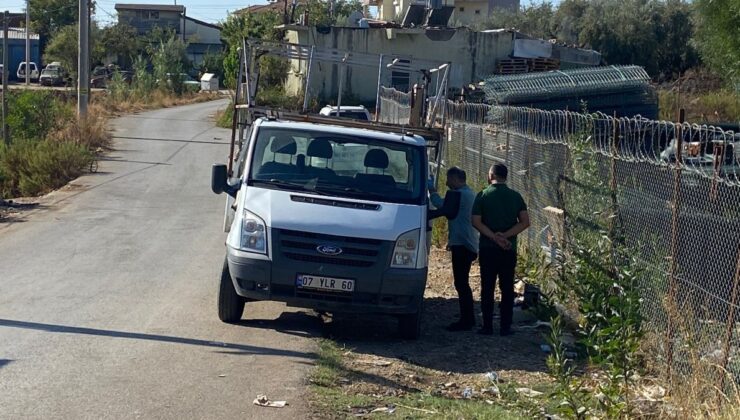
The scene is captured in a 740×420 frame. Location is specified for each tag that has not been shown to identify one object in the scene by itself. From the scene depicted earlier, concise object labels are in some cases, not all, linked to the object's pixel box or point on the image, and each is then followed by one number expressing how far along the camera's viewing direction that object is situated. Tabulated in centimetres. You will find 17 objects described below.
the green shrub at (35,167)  2267
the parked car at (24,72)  7525
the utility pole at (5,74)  2355
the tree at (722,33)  2783
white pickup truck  923
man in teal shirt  1042
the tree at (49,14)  9425
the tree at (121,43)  8088
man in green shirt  997
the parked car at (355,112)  2280
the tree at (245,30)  4753
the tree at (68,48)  7094
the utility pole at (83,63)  3030
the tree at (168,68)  6134
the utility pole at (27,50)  6069
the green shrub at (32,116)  2825
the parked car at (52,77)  6988
